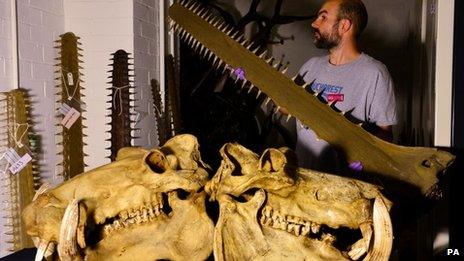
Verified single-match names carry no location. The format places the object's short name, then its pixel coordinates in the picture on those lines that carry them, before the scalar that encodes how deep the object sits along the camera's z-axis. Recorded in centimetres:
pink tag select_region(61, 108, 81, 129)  316
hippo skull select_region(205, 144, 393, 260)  120
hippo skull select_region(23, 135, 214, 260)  128
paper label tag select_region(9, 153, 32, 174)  270
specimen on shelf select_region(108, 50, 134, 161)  302
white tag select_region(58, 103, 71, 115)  316
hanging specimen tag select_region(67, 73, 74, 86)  321
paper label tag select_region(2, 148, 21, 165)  268
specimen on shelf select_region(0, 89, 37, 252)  268
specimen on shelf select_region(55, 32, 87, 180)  317
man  232
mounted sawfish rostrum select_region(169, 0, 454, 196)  174
